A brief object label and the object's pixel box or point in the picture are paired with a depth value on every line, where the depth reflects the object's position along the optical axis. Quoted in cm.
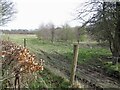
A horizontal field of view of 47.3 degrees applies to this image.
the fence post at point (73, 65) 306
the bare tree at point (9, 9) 922
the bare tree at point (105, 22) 699
